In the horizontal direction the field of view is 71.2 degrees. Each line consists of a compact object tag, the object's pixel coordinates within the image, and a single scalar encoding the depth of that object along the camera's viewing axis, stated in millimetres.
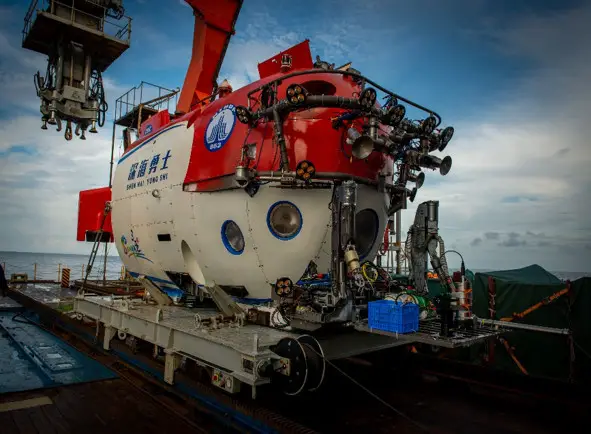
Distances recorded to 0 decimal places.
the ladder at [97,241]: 10539
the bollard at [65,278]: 21422
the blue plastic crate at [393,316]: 4885
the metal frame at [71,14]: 17438
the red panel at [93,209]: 11828
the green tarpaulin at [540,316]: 7398
